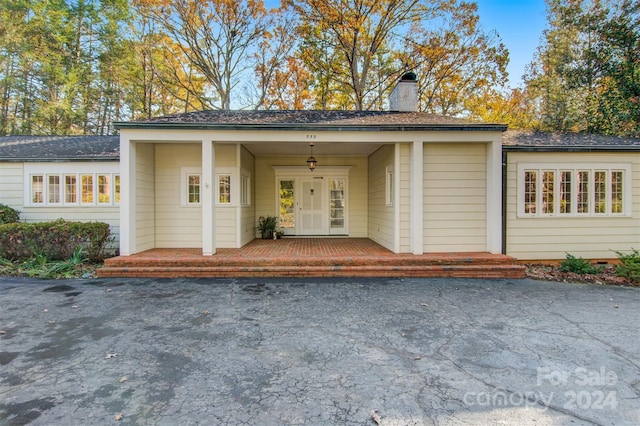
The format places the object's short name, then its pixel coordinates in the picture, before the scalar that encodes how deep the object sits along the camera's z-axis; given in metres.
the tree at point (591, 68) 12.17
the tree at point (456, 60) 16.53
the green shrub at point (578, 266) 6.79
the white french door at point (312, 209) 11.22
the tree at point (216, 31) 16.52
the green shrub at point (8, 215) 8.21
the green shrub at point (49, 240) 7.39
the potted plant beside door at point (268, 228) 10.72
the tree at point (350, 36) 16.05
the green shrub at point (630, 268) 6.27
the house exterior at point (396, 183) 7.28
